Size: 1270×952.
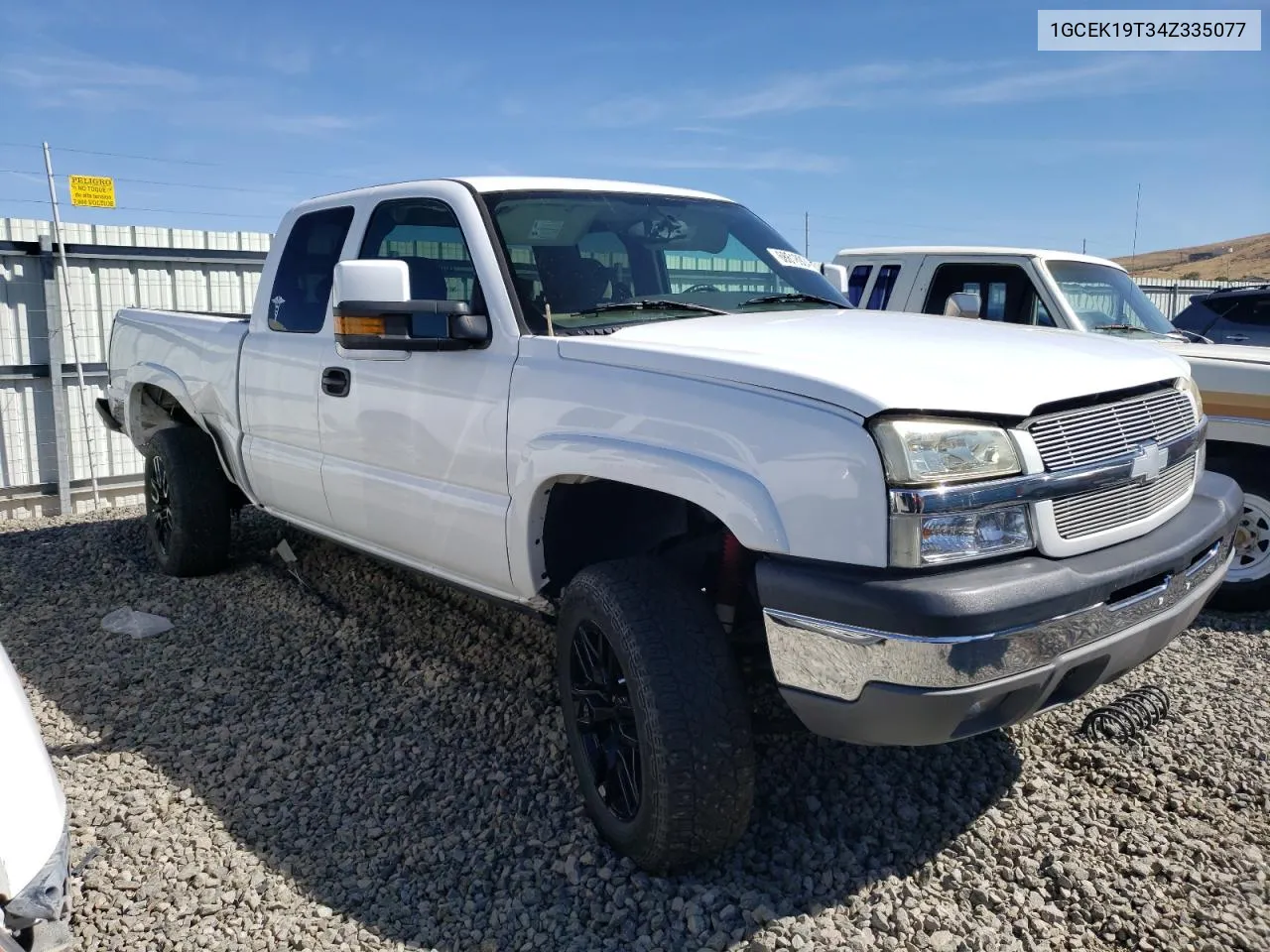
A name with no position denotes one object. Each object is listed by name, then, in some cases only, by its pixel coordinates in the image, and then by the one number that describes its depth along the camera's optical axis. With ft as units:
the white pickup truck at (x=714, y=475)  7.99
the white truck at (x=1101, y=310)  16.71
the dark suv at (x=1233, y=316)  30.53
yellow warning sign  28.22
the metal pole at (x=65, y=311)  27.27
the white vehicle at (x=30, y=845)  6.52
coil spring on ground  12.35
